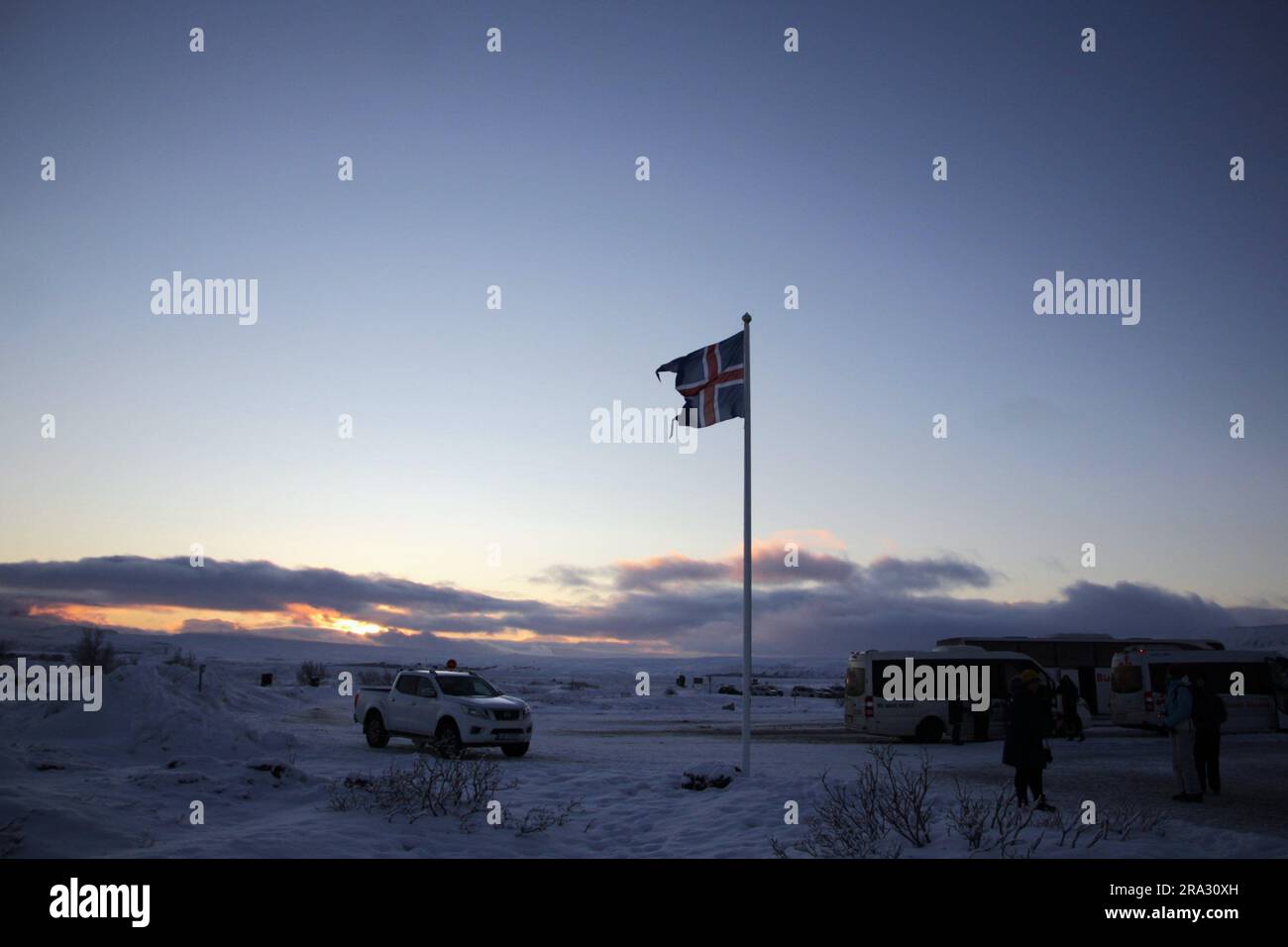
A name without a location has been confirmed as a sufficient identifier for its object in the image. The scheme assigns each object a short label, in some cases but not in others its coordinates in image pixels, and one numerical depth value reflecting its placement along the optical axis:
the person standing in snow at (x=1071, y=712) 30.48
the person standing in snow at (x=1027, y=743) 12.68
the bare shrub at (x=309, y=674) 71.51
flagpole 16.78
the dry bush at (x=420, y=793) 12.54
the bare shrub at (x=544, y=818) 12.13
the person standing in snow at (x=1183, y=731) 14.80
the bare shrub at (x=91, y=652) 50.22
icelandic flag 18.28
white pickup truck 20.92
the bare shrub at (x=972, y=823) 9.50
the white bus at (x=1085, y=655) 37.31
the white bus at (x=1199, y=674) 30.59
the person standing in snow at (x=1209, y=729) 15.40
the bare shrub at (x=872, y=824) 10.18
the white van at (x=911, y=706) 27.61
